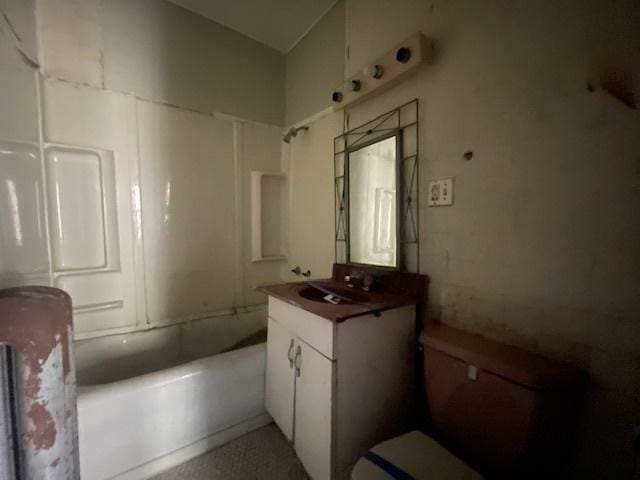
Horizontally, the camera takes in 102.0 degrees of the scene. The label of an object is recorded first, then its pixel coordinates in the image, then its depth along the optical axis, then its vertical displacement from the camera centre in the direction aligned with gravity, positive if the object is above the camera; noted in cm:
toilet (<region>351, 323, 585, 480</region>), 74 -62
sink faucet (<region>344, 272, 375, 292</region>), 136 -29
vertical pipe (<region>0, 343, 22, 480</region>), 70 -52
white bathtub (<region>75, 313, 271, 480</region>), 103 -82
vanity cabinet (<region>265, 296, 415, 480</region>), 97 -64
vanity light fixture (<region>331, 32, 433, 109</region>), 113 +76
